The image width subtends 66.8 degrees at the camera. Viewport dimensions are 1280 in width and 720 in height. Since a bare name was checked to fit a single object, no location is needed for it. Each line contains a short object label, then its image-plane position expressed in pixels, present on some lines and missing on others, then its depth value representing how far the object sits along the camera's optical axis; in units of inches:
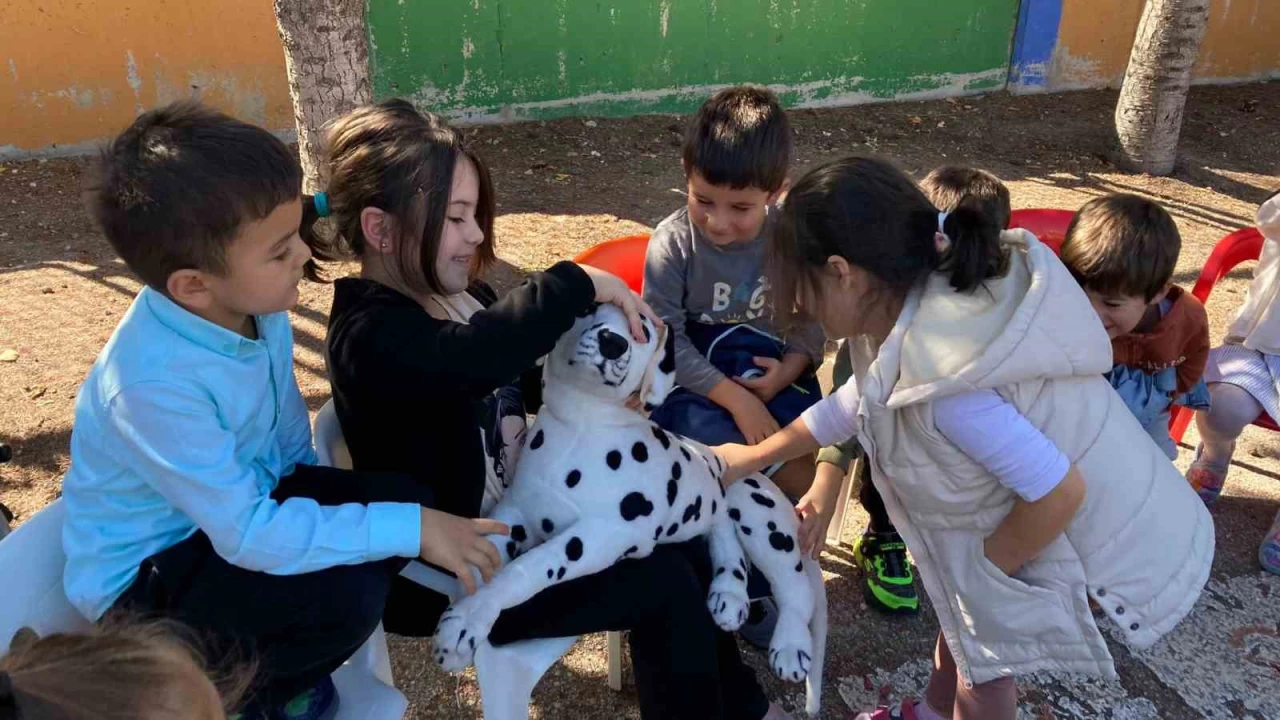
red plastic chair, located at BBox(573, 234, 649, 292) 111.3
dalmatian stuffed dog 69.9
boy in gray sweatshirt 94.0
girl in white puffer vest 65.5
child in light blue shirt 58.1
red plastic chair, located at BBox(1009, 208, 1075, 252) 122.5
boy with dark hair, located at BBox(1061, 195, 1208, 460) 94.2
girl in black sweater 68.1
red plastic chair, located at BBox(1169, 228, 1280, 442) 121.1
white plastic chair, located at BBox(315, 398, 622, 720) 67.7
